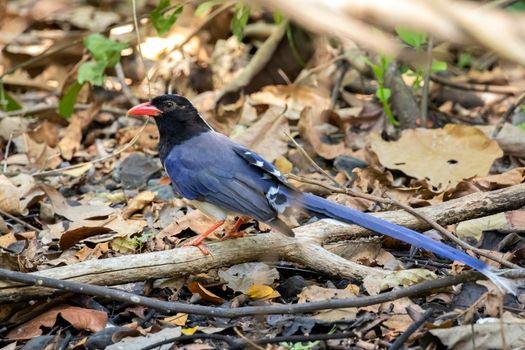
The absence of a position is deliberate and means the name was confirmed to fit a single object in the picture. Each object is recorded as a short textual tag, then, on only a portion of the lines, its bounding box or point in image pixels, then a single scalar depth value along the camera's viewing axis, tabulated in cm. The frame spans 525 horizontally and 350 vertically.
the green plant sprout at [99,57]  1146
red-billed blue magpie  685
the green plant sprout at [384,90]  1018
